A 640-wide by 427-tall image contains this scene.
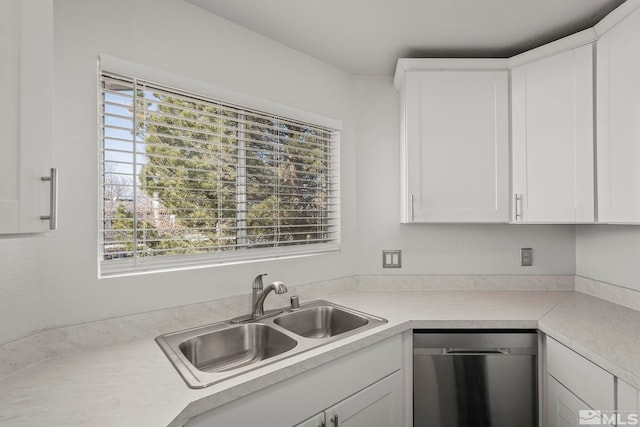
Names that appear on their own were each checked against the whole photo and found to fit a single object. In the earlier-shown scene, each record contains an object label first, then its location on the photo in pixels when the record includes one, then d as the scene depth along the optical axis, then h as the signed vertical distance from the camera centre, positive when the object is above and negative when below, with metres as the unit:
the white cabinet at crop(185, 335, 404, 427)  1.04 -0.68
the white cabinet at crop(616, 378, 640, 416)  1.02 -0.59
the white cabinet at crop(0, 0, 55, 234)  0.70 +0.23
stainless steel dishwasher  1.53 -0.78
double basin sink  1.19 -0.54
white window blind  1.34 +0.17
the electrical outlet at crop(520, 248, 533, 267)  2.18 -0.28
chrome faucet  1.59 -0.40
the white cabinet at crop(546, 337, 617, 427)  1.13 -0.67
